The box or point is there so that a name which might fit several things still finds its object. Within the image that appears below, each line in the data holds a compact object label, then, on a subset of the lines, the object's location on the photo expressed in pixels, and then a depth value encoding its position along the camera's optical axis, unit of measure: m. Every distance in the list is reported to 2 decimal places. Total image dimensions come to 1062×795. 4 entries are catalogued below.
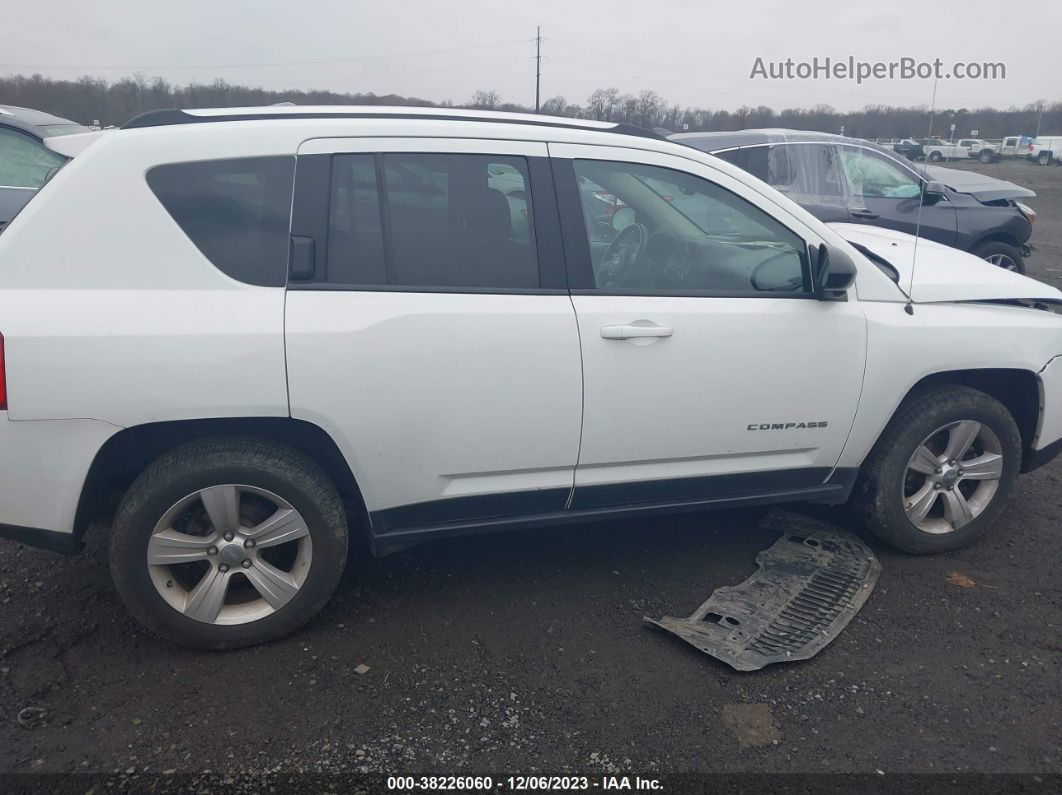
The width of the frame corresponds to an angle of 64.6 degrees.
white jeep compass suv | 2.80
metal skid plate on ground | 3.17
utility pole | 37.23
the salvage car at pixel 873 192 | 8.31
